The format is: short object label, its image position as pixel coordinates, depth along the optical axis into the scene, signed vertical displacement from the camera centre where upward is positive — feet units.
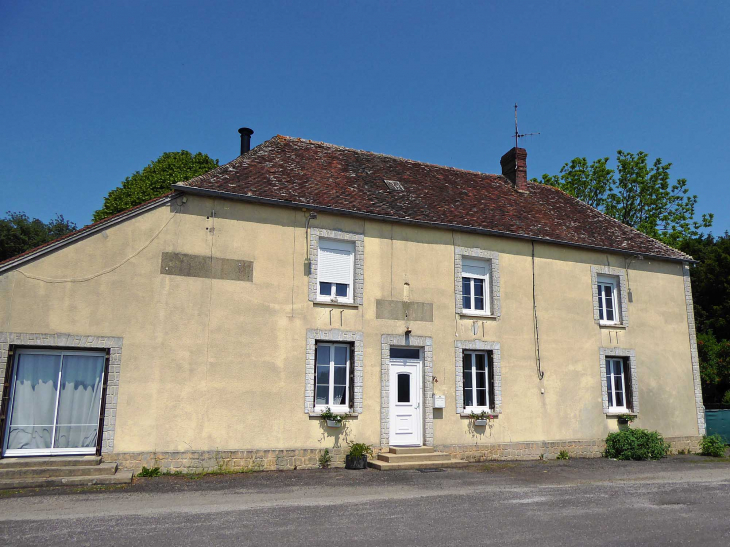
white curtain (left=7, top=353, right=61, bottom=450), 32.42 -0.43
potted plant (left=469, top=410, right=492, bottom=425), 42.01 -1.22
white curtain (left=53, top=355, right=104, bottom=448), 33.27 -0.41
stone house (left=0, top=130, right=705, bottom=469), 33.76 +5.01
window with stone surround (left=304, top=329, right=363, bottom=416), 38.57 +1.90
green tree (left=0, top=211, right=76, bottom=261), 105.40 +29.43
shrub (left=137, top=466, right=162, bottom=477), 33.06 -4.32
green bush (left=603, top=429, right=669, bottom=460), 44.75 -3.32
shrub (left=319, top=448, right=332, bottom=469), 37.50 -3.90
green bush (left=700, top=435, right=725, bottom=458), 47.98 -3.55
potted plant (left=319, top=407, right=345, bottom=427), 37.73 -1.28
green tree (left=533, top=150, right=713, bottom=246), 91.97 +32.84
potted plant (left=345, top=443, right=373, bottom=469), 37.14 -3.78
